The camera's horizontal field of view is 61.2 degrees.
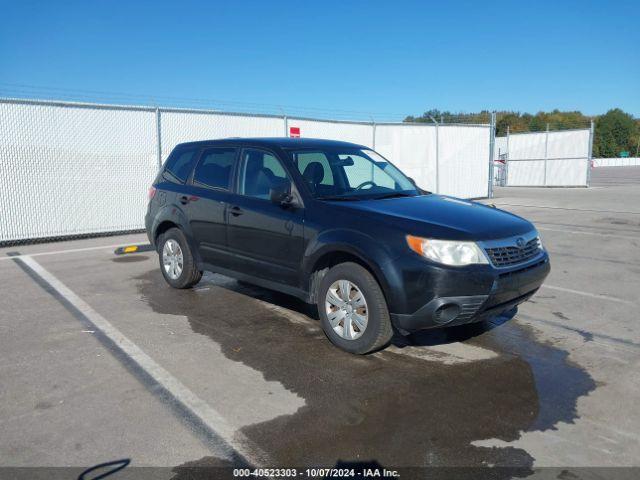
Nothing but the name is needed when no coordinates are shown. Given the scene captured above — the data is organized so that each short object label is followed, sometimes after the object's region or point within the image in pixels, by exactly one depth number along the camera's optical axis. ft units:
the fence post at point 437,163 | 59.67
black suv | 13.32
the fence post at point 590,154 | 82.14
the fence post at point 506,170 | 98.48
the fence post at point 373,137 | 53.32
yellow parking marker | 30.48
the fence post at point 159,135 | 40.11
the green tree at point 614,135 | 350.64
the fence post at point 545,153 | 90.63
